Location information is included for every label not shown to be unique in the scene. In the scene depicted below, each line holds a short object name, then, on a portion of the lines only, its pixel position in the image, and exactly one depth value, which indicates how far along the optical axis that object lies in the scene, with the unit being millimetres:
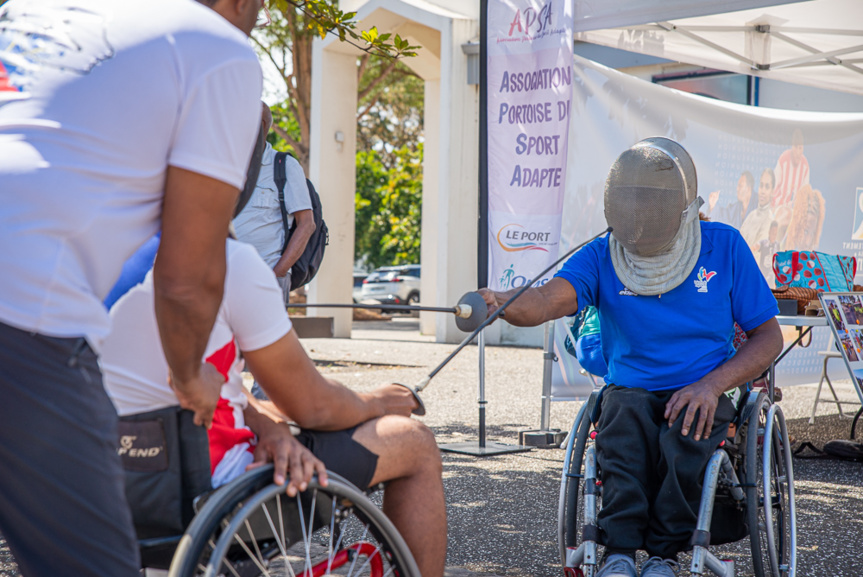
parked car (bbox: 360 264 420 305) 30328
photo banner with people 6371
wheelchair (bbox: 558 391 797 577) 2713
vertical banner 5930
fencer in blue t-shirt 2840
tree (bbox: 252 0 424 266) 19047
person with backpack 5145
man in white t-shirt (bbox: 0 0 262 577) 1423
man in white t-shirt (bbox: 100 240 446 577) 1902
